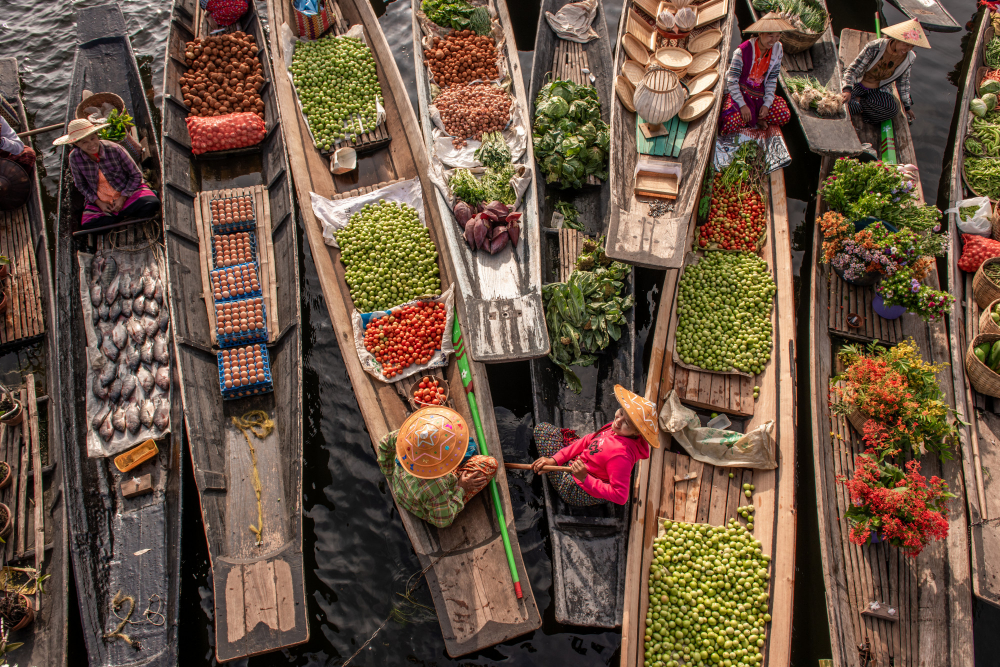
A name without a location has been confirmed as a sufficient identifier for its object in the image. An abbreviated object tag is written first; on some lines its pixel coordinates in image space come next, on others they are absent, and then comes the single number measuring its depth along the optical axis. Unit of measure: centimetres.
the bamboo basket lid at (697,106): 661
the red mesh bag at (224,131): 721
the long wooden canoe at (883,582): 472
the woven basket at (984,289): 619
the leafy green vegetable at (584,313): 593
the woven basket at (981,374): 570
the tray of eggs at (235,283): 632
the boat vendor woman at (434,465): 438
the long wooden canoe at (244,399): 446
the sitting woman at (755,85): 687
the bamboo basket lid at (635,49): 733
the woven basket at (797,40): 811
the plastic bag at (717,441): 531
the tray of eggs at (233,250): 657
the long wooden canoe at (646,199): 545
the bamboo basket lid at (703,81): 678
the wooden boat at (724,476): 473
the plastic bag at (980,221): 674
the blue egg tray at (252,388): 581
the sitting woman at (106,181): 619
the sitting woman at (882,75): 719
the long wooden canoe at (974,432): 496
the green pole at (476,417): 477
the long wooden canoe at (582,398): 482
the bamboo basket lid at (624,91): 683
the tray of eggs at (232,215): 674
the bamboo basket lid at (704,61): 705
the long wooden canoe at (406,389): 462
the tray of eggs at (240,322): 607
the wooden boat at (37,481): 461
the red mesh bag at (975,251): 649
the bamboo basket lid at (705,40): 718
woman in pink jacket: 442
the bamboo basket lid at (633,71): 714
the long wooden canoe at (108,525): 454
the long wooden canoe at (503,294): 534
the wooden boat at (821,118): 706
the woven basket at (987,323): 581
